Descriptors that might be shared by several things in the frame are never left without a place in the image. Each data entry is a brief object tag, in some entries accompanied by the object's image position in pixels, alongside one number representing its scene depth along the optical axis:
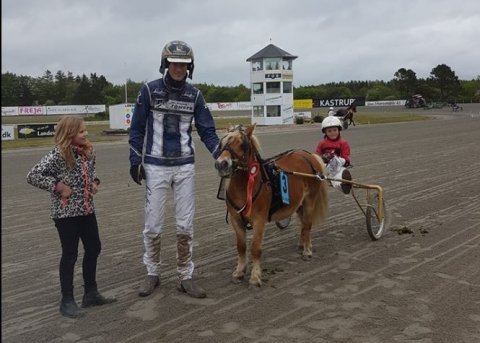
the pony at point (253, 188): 4.69
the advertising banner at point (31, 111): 62.09
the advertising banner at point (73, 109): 63.56
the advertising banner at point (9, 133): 29.35
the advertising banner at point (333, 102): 80.69
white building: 48.03
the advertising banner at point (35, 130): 31.81
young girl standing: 4.08
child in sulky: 6.87
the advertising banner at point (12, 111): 56.45
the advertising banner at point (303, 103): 82.75
